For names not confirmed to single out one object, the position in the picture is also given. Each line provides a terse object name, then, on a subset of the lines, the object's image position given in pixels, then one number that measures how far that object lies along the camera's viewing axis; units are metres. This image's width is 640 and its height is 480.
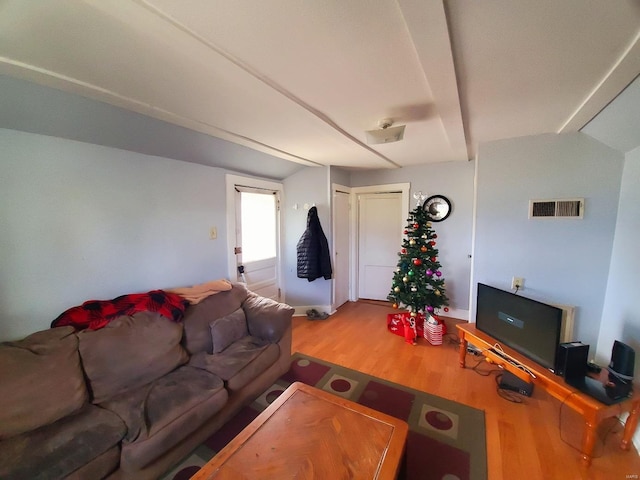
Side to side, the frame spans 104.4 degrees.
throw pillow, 2.05
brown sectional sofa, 1.18
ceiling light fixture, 1.79
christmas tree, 2.95
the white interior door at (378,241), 4.10
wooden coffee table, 1.08
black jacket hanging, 3.48
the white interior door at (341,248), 3.80
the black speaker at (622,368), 1.53
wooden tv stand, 1.44
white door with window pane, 3.12
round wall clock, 3.54
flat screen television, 1.78
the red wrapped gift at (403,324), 2.99
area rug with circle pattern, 1.45
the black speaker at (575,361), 1.63
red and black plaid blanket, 1.68
